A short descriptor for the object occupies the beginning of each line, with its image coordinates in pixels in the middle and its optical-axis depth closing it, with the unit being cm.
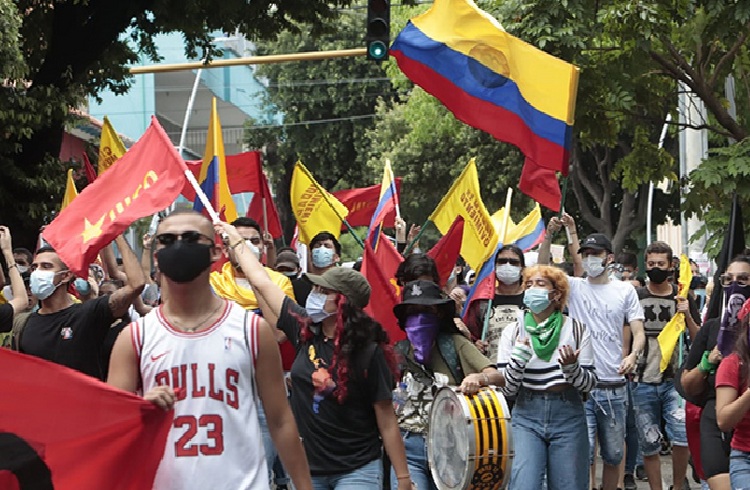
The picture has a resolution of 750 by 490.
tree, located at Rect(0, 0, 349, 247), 1647
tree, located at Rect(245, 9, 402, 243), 5072
